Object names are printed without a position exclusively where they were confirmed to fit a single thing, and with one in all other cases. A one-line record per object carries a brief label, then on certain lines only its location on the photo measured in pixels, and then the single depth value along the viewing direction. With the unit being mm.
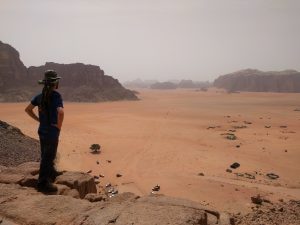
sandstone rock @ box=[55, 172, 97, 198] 4553
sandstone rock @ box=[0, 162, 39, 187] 4391
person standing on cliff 3847
